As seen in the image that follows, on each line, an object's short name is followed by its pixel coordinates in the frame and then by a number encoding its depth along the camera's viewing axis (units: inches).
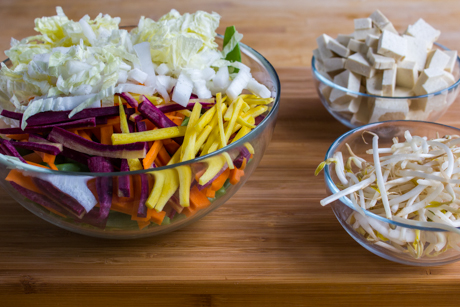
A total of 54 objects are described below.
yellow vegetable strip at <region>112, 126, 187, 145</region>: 32.6
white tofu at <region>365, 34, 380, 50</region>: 48.0
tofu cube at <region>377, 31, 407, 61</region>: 46.5
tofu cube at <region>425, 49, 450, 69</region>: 48.0
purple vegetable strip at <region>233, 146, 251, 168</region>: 33.2
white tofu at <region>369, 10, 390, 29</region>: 52.4
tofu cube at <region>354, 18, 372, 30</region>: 51.7
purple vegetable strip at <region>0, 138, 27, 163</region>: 32.7
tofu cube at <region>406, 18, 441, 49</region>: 51.7
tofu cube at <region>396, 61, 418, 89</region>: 46.7
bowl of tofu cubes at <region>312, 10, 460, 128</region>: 45.9
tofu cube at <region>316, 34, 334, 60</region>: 51.4
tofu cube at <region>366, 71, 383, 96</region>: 47.4
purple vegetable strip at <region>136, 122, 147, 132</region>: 34.4
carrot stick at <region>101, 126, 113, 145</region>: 34.7
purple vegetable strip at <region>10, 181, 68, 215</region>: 31.2
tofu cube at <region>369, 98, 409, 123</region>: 45.2
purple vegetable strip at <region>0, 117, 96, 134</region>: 34.0
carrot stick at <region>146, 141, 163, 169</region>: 32.3
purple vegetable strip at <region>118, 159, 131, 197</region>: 29.0
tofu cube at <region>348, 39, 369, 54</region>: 49.6
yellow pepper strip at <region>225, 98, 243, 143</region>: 34.8
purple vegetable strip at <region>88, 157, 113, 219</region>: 29.2
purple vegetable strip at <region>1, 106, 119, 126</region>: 34.9
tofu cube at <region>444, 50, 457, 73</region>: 49.1
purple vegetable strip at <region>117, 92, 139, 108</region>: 35.6
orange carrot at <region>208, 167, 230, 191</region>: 32.8
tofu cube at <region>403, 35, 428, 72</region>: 48.5
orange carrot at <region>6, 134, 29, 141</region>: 36.4
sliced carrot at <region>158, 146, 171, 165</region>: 34.3
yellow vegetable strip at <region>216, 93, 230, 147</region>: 33.6
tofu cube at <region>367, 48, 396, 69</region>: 46.1
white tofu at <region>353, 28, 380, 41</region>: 51.3
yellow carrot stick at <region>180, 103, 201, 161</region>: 32.6
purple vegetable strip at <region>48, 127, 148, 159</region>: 31.7
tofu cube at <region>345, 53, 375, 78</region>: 47.1
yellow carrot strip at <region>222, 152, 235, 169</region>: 31.4
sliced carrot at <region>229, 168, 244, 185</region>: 33.7
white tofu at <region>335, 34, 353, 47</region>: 52.2
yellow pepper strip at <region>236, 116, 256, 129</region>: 35.4
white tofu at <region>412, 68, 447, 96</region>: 45.7
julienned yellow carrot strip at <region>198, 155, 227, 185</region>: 30.7
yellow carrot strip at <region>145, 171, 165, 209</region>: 30.0
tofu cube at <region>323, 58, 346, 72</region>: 49.7
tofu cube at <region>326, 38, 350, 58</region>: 49.9
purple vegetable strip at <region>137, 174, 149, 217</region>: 29.5
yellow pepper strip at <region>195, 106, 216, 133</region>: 33.3
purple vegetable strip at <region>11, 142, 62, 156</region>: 32.6
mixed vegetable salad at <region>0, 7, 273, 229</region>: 30.5
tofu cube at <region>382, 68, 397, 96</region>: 46.4
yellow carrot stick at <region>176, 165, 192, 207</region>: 29.9
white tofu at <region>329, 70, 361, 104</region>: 47.1
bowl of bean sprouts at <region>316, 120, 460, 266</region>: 31.4
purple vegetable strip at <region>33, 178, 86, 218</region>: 29.7
